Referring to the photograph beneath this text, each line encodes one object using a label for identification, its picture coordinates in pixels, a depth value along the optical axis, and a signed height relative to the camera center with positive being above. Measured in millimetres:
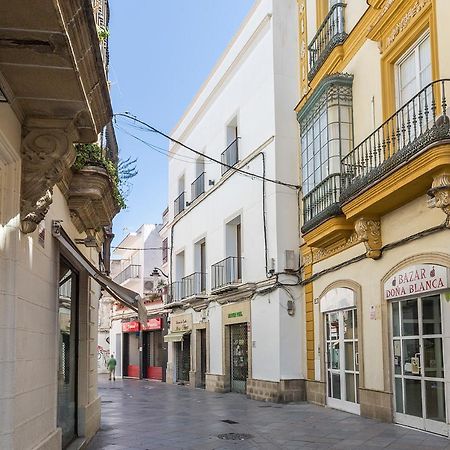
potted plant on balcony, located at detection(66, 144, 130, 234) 8266 +1760
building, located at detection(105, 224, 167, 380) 31031 +219
